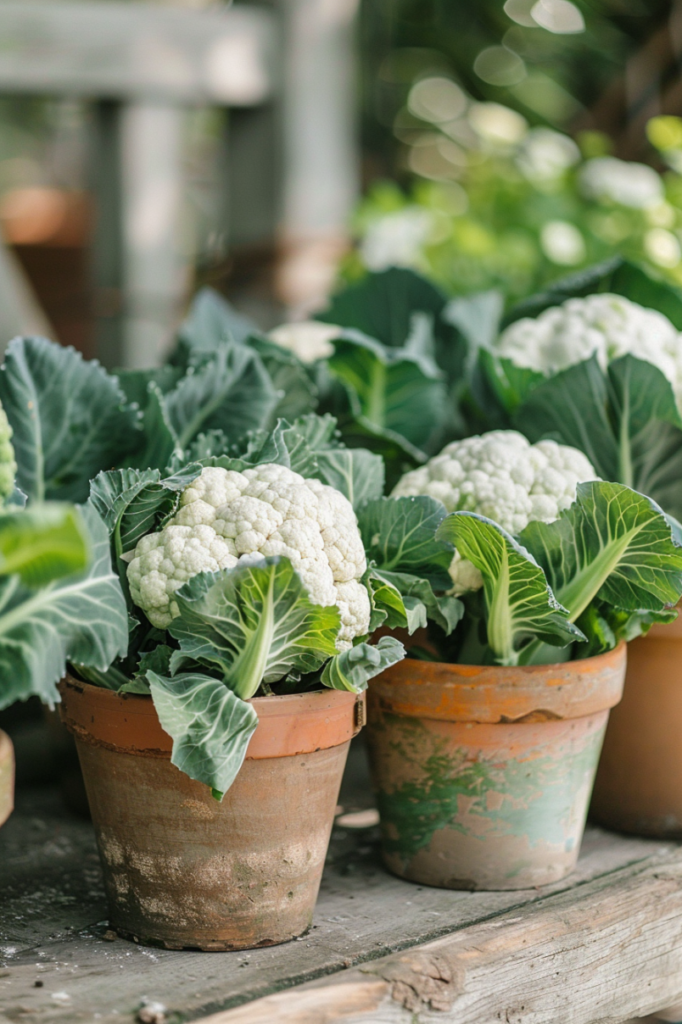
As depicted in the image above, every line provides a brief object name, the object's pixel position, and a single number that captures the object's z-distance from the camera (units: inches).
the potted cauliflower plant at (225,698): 53.6
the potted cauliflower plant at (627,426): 62.2
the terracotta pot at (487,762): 58.4
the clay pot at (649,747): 63.6
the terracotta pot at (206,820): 54.7
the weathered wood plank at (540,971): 53.2
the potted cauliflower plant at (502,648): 57.5
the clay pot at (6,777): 53.3
